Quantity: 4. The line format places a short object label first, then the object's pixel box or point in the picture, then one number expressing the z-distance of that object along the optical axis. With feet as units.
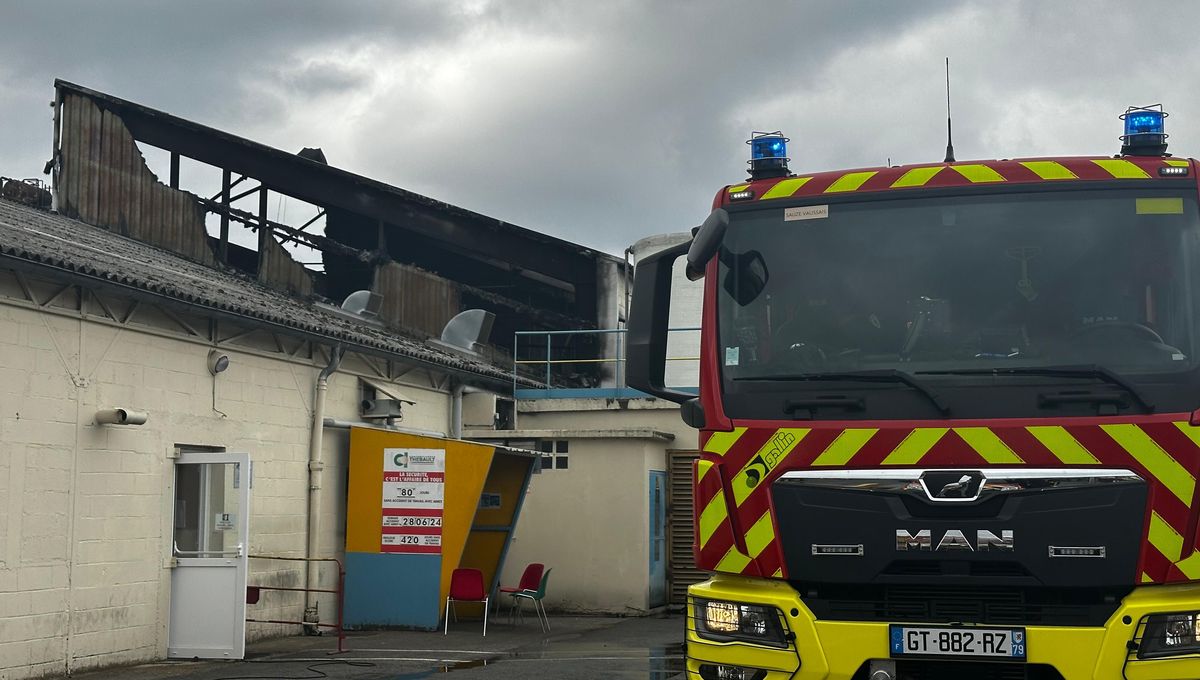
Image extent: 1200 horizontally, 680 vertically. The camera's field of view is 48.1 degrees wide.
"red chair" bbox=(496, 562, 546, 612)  58.23
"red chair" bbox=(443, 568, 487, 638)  54.70
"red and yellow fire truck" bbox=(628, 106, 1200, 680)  18.16
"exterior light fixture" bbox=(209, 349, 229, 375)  48.14
